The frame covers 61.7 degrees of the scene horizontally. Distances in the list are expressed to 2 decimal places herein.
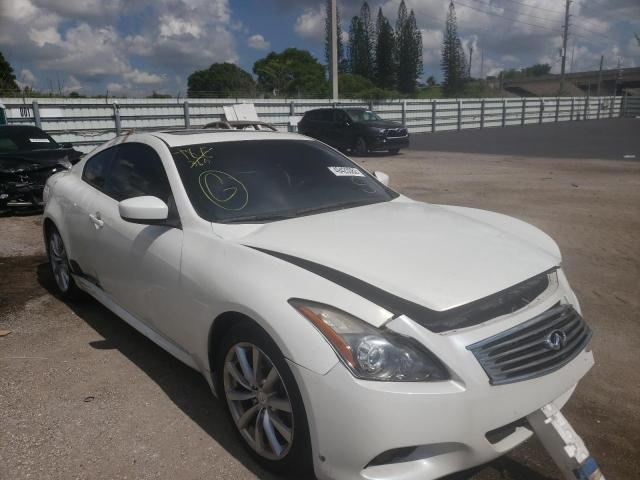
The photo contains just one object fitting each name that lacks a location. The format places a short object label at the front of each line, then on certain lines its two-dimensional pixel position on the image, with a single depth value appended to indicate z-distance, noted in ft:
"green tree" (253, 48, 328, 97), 208.80
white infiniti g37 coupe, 6.45
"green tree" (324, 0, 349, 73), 212.02
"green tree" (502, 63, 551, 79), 422.82
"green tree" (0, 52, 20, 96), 149.12
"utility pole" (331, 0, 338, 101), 77.71
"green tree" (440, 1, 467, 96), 239.09
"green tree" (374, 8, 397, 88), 236.43
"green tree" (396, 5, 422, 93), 233.55
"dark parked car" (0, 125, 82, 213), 27.91
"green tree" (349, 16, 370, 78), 240.12
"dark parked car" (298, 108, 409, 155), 59.57
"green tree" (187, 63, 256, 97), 276.41
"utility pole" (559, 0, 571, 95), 204.54
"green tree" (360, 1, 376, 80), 239.05
